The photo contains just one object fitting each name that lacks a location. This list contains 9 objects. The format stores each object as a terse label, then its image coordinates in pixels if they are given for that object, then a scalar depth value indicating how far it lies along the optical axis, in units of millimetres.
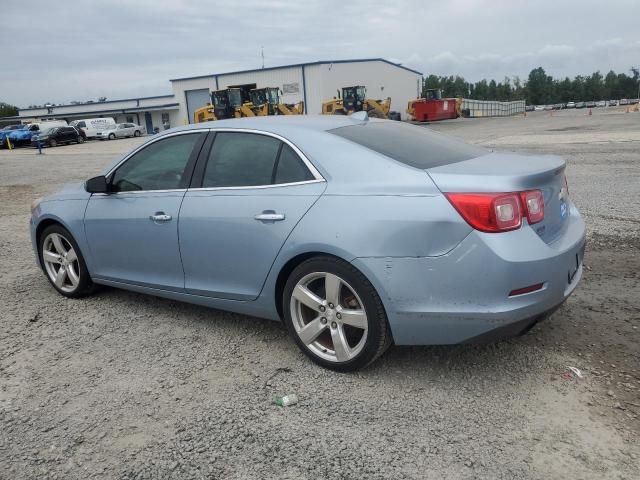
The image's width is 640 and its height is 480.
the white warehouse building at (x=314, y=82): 50312
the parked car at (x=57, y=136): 40000
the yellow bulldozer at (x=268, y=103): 36397
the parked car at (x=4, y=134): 42219
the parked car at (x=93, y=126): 46875
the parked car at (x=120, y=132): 47072
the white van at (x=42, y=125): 43156
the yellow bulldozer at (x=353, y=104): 39444
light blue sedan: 2926
